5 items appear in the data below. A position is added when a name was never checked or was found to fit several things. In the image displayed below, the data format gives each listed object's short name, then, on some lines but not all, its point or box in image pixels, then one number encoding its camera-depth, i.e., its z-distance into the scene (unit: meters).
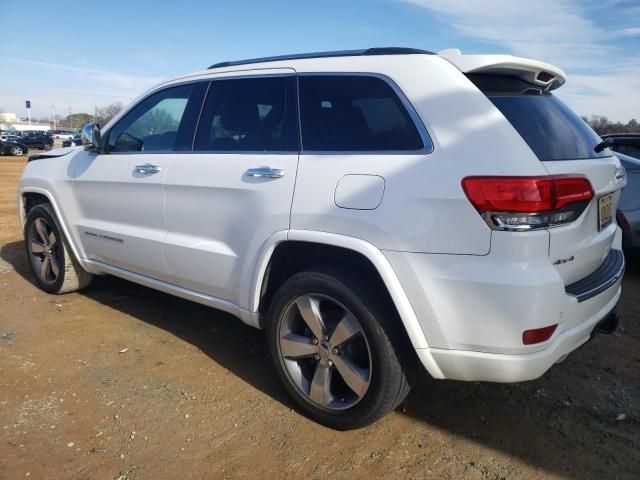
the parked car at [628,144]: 6.49
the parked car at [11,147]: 31.34
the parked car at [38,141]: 35.78
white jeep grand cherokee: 2.22
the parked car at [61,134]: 66.65
